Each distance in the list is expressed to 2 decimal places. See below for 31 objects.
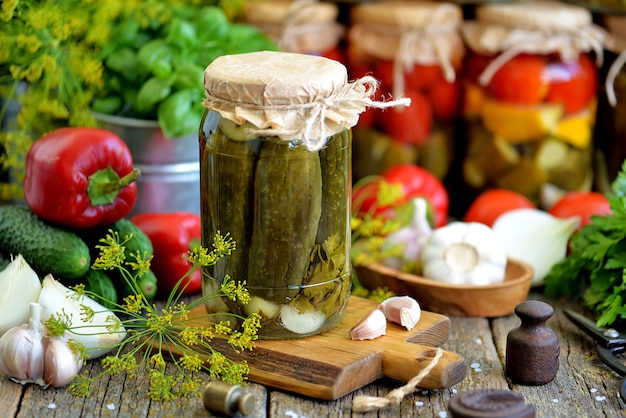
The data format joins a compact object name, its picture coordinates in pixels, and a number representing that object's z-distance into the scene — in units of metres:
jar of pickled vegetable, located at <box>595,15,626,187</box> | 1.28
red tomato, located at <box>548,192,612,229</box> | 1.18
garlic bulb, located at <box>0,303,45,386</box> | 0.94
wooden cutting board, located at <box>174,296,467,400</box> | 0.93
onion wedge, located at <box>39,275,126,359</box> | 0.97
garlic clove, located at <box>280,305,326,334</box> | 0.96
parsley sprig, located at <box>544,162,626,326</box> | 1.03
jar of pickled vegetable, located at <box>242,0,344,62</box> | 1.29
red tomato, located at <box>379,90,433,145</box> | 1.29
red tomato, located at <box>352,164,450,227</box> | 1.21
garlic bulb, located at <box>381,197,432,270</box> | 1.13
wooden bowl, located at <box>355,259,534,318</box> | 1.07
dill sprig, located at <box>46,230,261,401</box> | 0.92
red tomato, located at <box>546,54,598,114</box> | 1.26
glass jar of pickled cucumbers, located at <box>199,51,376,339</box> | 0.91
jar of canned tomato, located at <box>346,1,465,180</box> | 1.27
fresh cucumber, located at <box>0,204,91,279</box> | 1.01
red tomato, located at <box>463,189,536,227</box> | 1.21
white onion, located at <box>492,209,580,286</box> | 1.14
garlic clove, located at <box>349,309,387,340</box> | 0.97
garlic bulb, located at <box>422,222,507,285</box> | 1.08
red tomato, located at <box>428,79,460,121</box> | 1.32
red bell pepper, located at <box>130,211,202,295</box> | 1.10
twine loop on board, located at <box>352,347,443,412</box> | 0.91
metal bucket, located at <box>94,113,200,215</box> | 1.16
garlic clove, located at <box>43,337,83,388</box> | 0.93
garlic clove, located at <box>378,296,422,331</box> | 0.99
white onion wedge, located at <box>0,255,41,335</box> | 0.98
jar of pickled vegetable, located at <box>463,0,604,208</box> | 1.25
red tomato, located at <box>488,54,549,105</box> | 1.26
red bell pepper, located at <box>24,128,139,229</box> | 1.03
